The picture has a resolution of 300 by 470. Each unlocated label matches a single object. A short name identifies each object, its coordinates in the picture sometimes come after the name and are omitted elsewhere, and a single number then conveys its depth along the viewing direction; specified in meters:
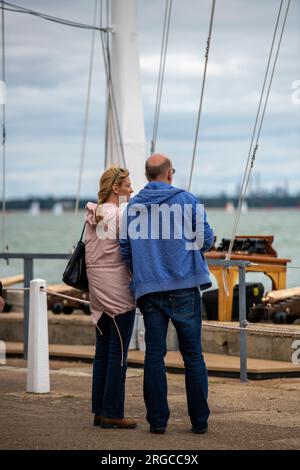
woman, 7.68
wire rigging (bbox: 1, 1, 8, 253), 13.49
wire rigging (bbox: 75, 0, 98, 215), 14.57
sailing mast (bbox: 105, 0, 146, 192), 12.72
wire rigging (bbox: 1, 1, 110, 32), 12.88
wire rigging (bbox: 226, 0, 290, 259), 11.73
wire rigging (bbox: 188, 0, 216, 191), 11.50
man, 7.49
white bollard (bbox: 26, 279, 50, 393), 9.72
